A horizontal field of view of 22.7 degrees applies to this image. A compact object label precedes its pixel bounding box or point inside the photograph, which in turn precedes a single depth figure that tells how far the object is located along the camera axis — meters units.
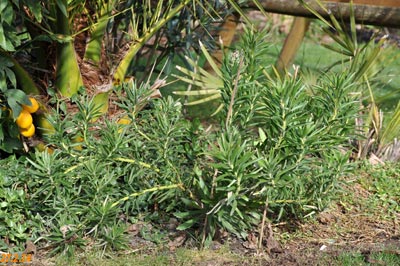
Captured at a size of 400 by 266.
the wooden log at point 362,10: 6.47
